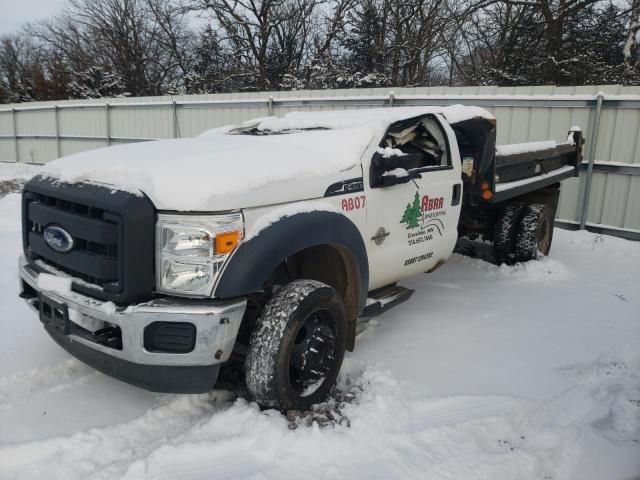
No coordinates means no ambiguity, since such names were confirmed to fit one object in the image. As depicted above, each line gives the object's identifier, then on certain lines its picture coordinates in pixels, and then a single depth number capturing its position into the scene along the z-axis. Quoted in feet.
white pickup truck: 8.72
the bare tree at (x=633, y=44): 50.88
